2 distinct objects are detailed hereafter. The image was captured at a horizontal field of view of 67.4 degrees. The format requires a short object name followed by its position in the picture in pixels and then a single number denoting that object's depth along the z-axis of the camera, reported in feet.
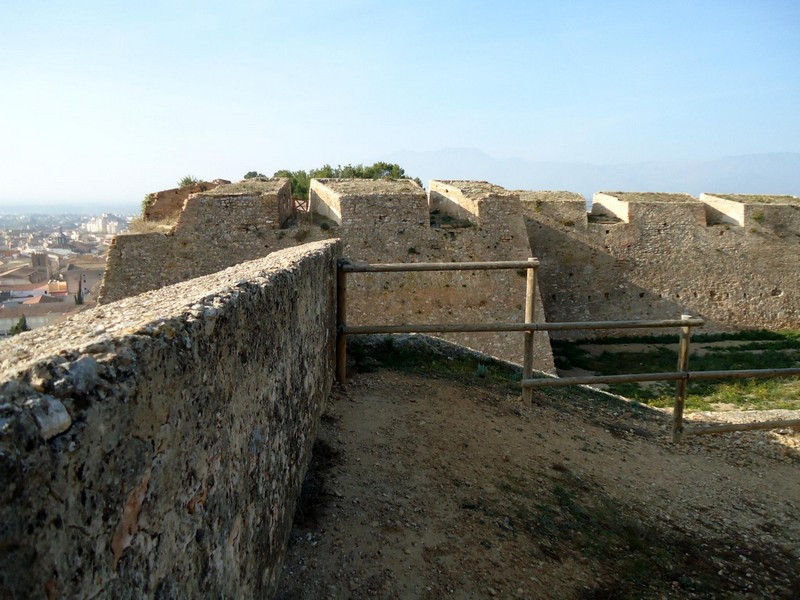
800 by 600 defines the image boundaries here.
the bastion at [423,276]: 41.06
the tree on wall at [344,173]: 86.99
